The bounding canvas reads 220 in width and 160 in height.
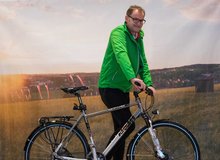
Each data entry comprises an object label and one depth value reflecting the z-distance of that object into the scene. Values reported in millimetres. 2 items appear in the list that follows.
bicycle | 3713
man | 3758
